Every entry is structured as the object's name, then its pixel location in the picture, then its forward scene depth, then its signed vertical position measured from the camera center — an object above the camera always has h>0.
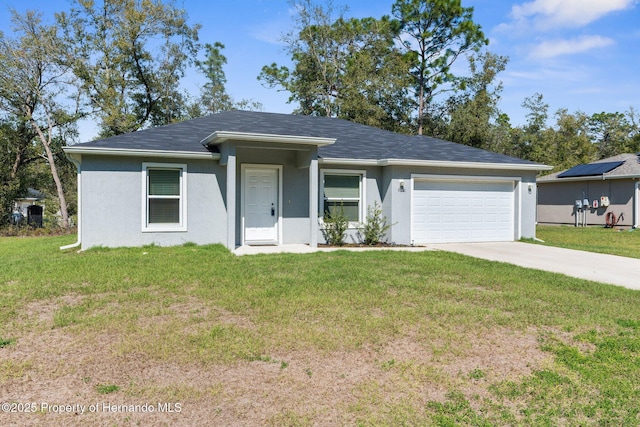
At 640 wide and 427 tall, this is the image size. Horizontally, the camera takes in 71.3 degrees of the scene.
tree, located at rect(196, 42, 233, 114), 36.59 +10.32
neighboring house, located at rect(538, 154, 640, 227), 19.77 +0.67
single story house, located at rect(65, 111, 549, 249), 10.80 +0.52
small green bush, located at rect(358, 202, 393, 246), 12.55 -0.65
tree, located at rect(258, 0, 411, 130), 28.14 +9.23
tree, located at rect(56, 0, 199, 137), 24.28 +8.54
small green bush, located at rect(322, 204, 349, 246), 12.23 -0.66
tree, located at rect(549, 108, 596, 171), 37.56 +5.52
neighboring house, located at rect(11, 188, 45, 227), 21.07 -0.62
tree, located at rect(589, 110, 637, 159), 43.62 +7.87
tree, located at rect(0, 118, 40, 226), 20.61 +2.39
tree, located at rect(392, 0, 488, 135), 30.11 +11.41
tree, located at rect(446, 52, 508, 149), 27.94 +6.71
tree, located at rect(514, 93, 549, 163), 40.47 +7.17
